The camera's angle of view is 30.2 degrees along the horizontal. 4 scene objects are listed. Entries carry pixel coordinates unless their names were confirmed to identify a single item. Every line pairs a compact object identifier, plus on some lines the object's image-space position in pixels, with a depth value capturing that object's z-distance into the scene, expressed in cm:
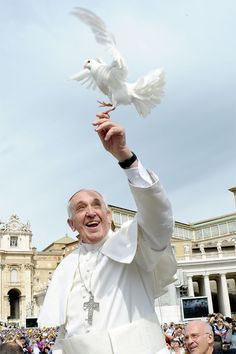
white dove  253
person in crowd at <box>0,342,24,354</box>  392
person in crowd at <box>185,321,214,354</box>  381
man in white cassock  220
